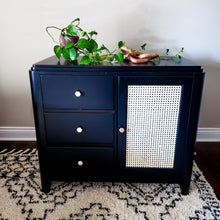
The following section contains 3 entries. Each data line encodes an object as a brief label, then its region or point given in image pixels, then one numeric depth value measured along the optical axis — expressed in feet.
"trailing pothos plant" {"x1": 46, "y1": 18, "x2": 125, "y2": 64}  3.51
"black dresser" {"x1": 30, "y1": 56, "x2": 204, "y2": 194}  3.38
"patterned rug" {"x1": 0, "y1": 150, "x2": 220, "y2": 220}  3.56
